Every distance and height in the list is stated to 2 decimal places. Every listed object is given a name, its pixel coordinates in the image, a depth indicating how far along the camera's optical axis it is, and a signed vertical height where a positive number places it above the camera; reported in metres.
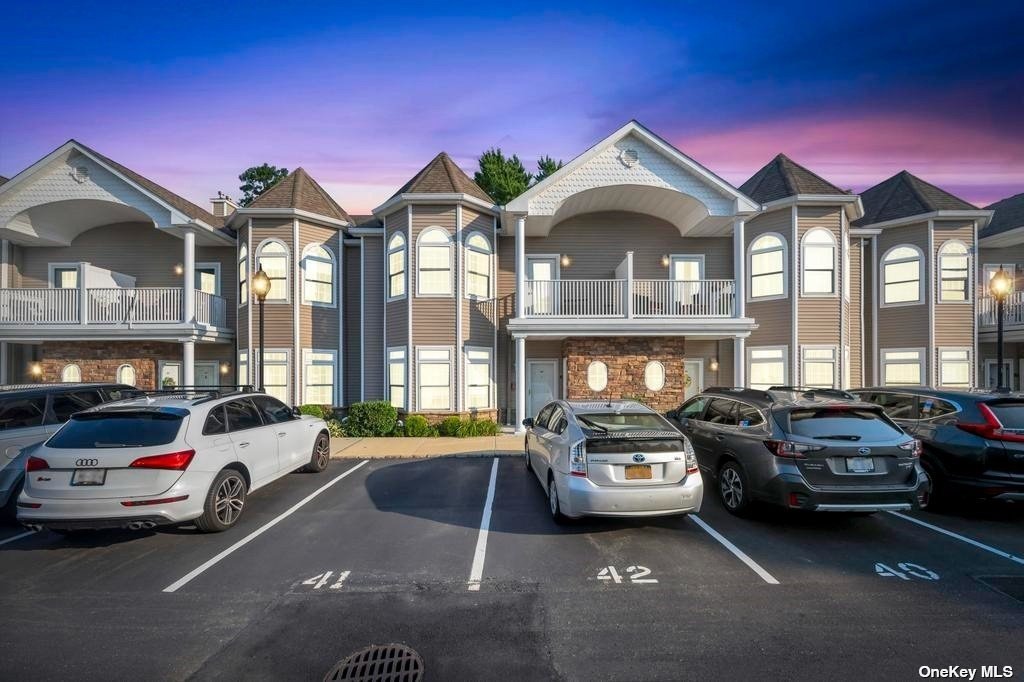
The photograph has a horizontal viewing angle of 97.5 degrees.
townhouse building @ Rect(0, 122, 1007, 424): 13.02 +1.75
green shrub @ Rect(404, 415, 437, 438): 12.55 -2.46
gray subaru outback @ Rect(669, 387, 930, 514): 5.20 -1.42
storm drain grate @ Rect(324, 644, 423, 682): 3.05 -2.27
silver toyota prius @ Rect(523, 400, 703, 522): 5.18 -1.57
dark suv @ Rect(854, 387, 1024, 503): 5.69 -1.37
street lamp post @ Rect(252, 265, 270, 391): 10.44 +1.34
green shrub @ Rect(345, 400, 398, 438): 12.70 -2.27
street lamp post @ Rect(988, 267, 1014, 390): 10.43 +1.19
